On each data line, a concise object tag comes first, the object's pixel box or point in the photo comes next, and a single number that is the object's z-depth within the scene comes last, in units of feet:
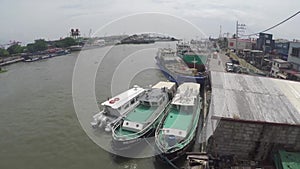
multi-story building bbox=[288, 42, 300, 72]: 74.52
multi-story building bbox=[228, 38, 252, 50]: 154.54
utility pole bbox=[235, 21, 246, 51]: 161.31
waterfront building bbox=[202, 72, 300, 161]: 26.58
